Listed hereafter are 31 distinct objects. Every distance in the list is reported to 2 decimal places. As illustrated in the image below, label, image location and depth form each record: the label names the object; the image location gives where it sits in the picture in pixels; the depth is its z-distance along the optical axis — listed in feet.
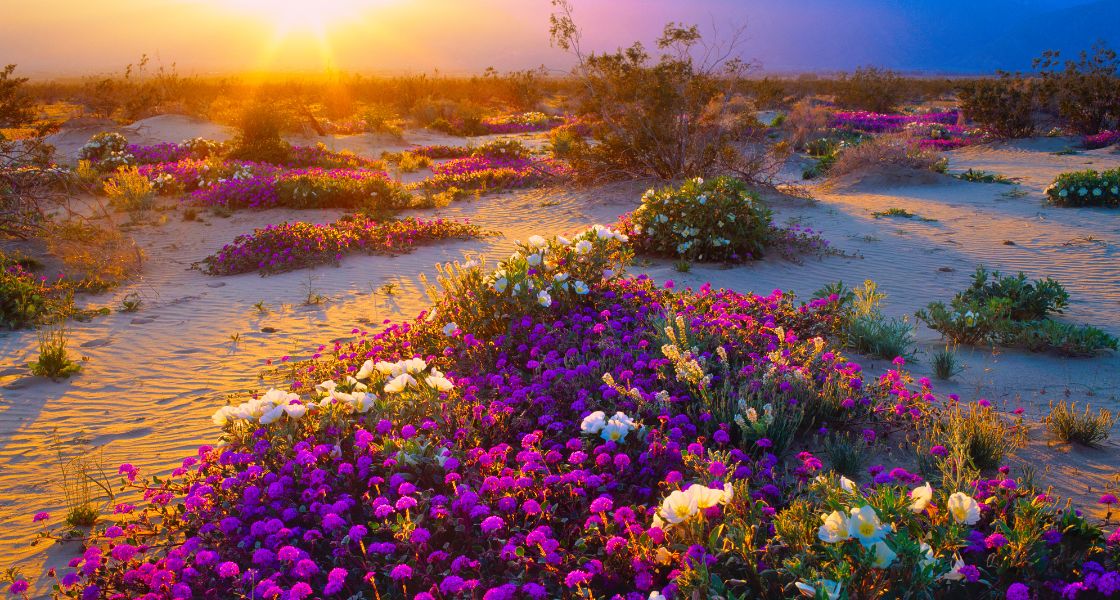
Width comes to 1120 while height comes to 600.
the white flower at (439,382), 12.87
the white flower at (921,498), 7.95
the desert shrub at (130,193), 38.81
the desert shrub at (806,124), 71.31
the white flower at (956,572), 7.42
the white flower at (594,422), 10.87
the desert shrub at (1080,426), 12.49
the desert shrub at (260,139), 57.00
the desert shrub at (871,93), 111.86
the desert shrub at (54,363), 17.54
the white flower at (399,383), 12.57
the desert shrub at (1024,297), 21.04
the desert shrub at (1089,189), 38.17
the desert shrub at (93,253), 26.73
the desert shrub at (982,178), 49.37
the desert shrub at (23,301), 21.56
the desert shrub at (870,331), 17.81
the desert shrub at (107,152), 53.67
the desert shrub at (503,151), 64.59
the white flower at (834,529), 7.43
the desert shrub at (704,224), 29.43
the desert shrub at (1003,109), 70.18
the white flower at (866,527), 7.29
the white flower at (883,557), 7.05
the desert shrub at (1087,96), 71.10
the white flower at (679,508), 8.21
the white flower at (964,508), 7.79
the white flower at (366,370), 13.47
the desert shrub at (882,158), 51.42
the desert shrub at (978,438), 11.53
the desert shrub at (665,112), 45.78
